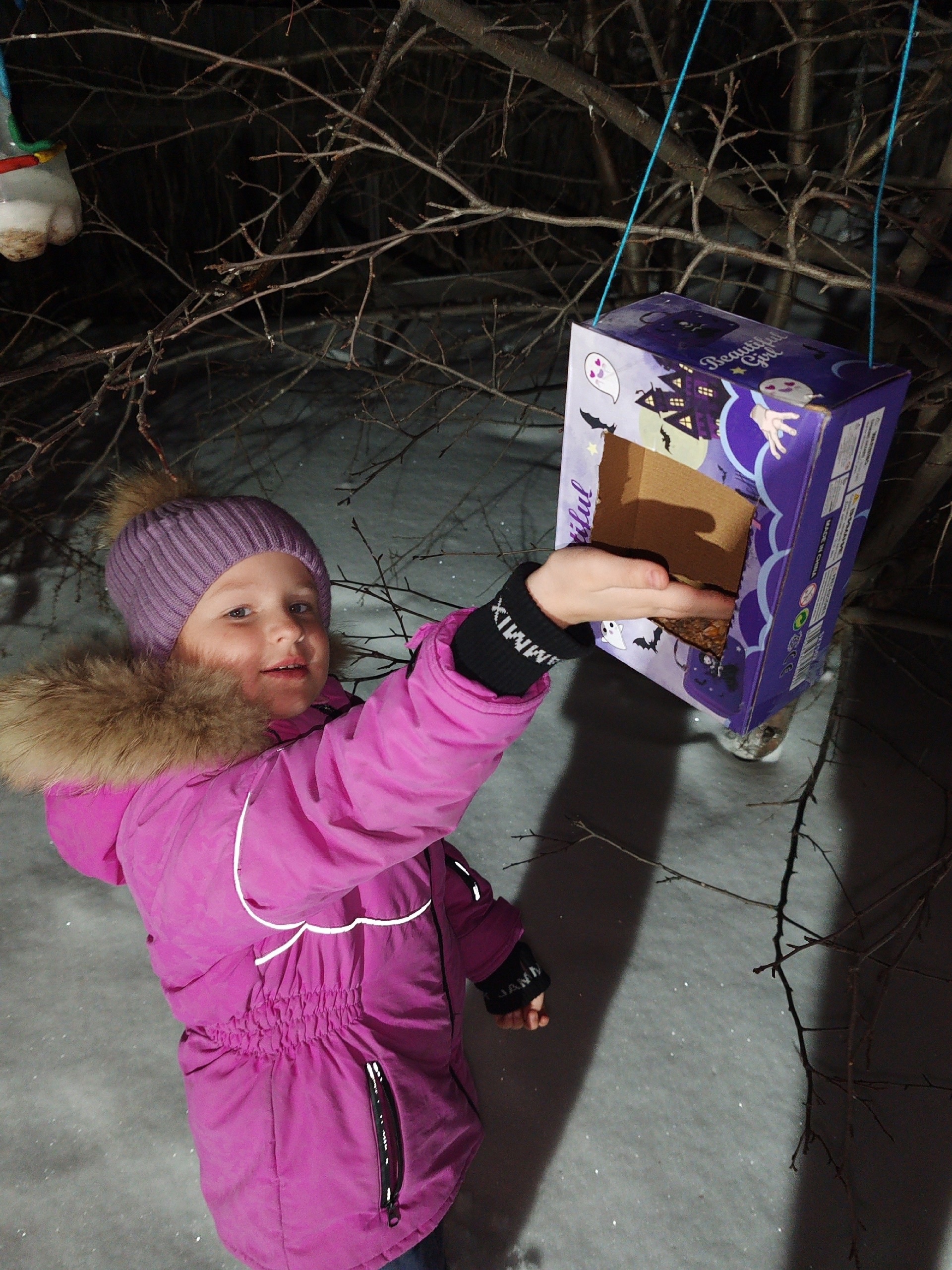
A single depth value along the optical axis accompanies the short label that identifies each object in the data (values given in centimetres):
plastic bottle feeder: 87
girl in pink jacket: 79
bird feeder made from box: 78
